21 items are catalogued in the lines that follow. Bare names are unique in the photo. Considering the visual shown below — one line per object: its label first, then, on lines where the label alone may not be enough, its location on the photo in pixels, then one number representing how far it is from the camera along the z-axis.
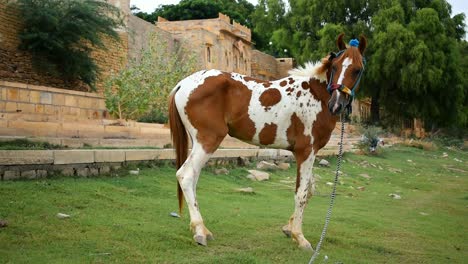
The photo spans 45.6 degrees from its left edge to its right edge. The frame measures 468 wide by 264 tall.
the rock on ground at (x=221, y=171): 10.39
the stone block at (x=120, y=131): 11.88
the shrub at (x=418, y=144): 25.69
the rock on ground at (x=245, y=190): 8.85
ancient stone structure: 27.20
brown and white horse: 5.36
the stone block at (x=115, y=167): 8.45
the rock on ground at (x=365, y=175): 13.91
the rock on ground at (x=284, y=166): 12.73
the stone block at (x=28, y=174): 7.03
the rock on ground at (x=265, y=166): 12.01
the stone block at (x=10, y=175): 6.84
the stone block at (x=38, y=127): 9.88
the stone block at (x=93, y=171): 7.97
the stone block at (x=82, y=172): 7.76
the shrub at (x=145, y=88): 14.52
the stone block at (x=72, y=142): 9.76
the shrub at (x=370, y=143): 18.97
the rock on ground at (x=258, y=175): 10.74
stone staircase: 9.77
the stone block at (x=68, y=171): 7.55
